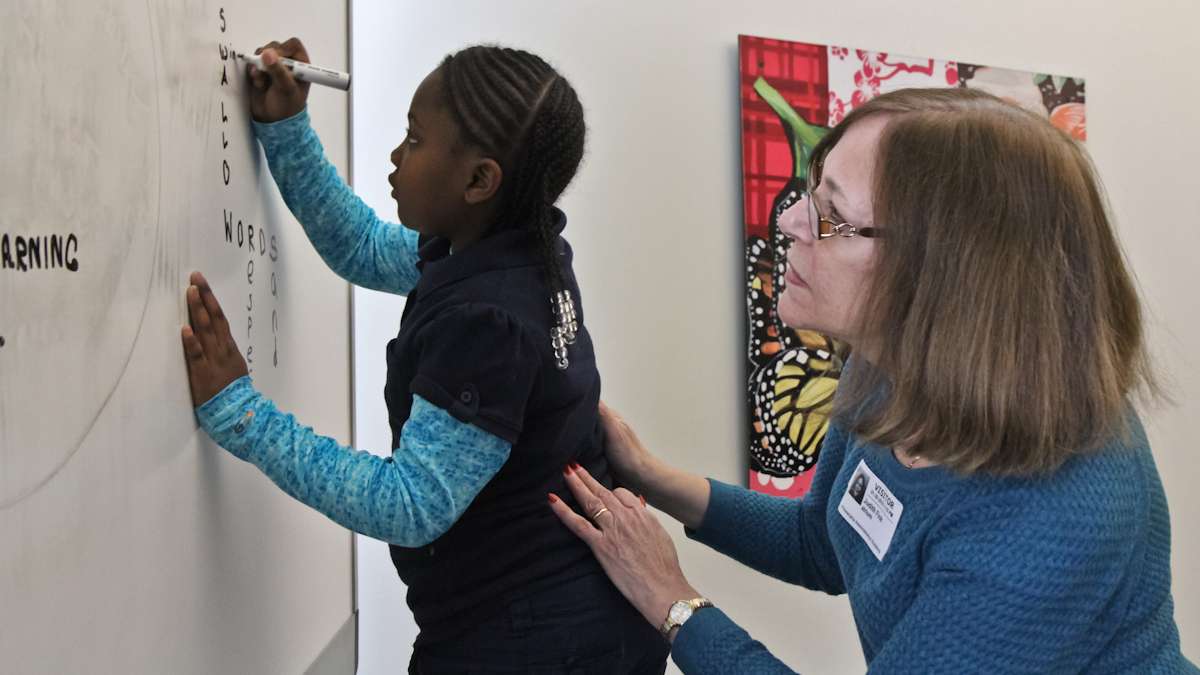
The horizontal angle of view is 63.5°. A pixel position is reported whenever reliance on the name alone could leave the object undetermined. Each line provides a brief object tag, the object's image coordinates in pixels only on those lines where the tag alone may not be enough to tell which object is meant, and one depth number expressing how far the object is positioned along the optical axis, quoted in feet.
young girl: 2.81
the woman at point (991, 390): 2.65
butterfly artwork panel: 6.40
